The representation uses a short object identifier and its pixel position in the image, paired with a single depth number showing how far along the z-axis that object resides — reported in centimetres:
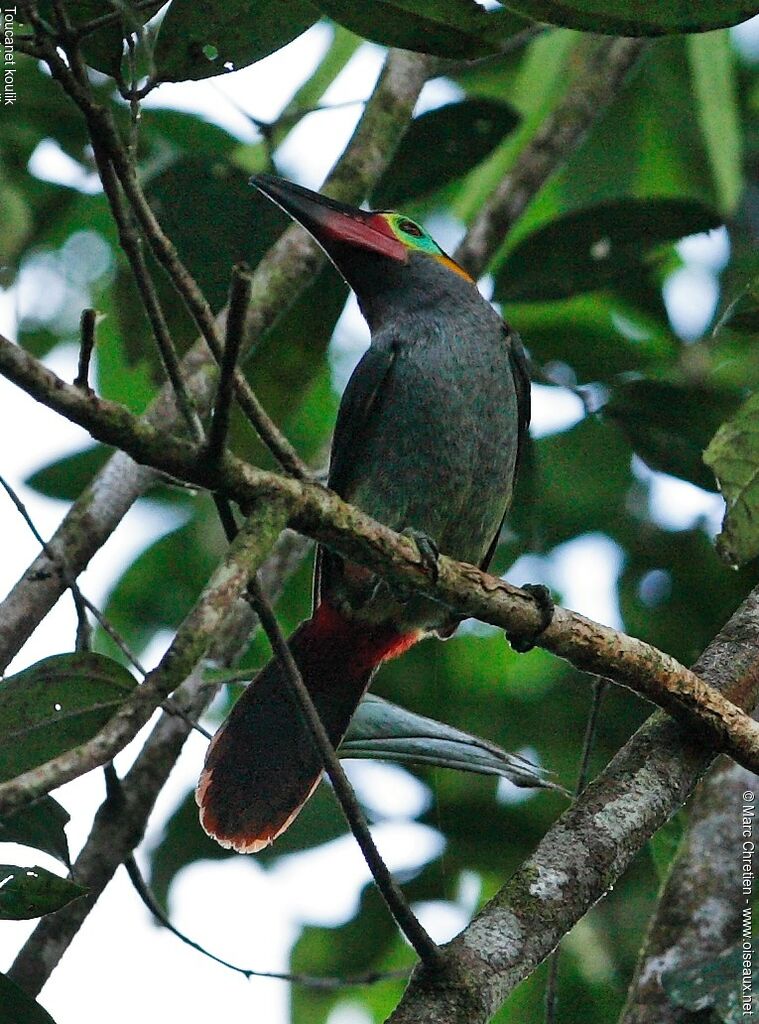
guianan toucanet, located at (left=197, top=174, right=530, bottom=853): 661
